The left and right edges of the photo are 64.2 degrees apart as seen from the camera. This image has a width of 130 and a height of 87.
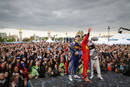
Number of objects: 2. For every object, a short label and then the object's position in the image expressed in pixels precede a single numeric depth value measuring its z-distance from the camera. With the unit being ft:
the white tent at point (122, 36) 93.85
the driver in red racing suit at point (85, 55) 17.33
